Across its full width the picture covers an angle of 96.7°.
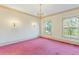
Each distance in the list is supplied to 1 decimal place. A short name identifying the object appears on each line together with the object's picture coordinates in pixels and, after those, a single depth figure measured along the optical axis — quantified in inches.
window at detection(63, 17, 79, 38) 103.4
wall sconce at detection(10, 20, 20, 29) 105.0
